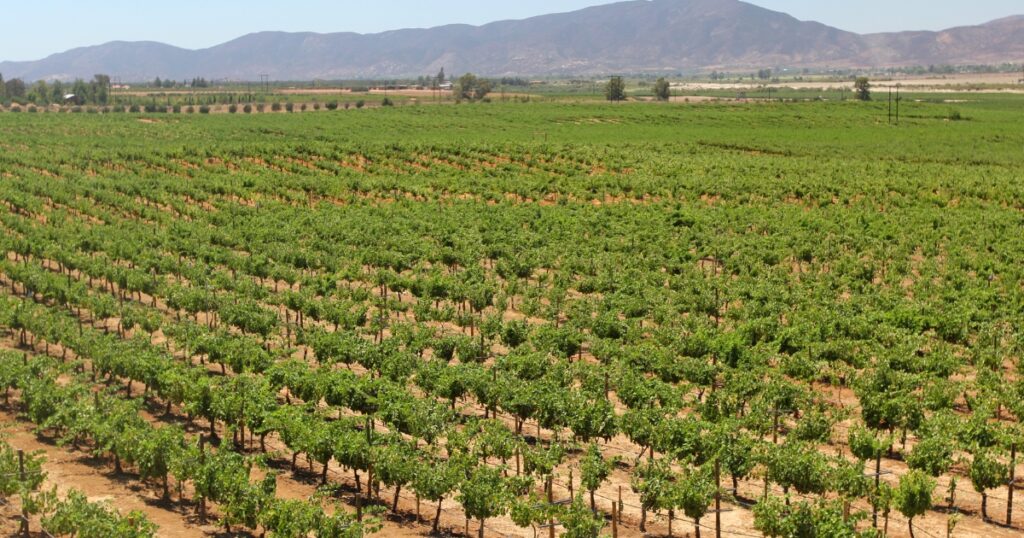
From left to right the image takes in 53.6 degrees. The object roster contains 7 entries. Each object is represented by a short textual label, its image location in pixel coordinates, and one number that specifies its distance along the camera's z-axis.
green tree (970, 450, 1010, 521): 16.69
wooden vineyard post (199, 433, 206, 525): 16.55
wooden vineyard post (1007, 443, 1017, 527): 16.83
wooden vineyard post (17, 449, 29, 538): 15.52
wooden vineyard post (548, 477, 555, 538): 15.55
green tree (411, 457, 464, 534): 16.06
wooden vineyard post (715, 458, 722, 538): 15.91
